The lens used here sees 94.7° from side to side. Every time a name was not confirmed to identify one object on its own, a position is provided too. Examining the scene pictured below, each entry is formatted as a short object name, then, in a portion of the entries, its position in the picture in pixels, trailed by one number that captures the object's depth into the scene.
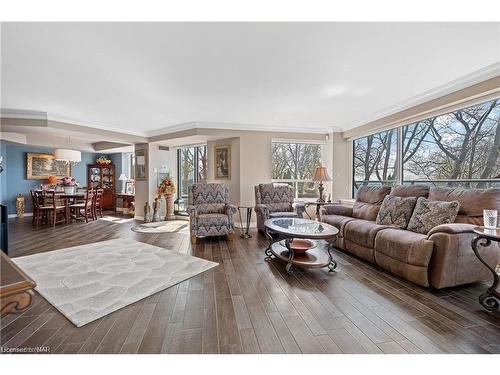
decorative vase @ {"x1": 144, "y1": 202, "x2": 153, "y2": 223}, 6.36
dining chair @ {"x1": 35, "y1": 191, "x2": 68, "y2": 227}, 5.75
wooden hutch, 8.43
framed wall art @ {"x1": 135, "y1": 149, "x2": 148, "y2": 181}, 6.58
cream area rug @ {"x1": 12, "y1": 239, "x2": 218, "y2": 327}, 2.10
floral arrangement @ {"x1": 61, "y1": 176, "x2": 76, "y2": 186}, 6.70
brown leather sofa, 2.32
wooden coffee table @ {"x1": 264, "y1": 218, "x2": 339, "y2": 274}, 2.77
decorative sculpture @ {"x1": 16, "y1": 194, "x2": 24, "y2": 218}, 6.89
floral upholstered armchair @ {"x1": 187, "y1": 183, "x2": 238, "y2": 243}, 4.21
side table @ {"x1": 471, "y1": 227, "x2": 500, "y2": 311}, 2.02
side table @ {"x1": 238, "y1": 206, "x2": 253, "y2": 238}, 4.69
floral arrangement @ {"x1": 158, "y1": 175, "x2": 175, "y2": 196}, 6.59
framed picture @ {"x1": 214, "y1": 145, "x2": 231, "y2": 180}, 5.77
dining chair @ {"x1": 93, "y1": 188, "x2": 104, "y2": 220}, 6.61
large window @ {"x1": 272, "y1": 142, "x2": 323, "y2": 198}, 5.94
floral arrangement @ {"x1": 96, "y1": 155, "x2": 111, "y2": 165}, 8.36
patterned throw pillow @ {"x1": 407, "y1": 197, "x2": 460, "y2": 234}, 2.66
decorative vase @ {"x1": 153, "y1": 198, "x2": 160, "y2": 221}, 6.41
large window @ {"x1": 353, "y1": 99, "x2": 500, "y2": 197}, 3.16
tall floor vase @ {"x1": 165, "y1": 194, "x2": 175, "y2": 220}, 6.84
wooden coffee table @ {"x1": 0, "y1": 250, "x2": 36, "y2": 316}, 0.87
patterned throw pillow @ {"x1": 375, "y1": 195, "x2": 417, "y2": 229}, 3.13
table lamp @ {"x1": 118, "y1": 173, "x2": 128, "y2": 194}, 8.22
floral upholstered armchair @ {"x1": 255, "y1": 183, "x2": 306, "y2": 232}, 4.78
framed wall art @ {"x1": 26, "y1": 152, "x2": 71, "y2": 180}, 7.20
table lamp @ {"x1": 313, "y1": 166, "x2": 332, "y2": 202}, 4.87
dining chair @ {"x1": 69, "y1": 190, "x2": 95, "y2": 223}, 6.14
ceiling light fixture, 5.73
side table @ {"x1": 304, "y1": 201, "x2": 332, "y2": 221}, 4.69
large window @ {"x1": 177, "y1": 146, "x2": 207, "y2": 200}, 6.71
